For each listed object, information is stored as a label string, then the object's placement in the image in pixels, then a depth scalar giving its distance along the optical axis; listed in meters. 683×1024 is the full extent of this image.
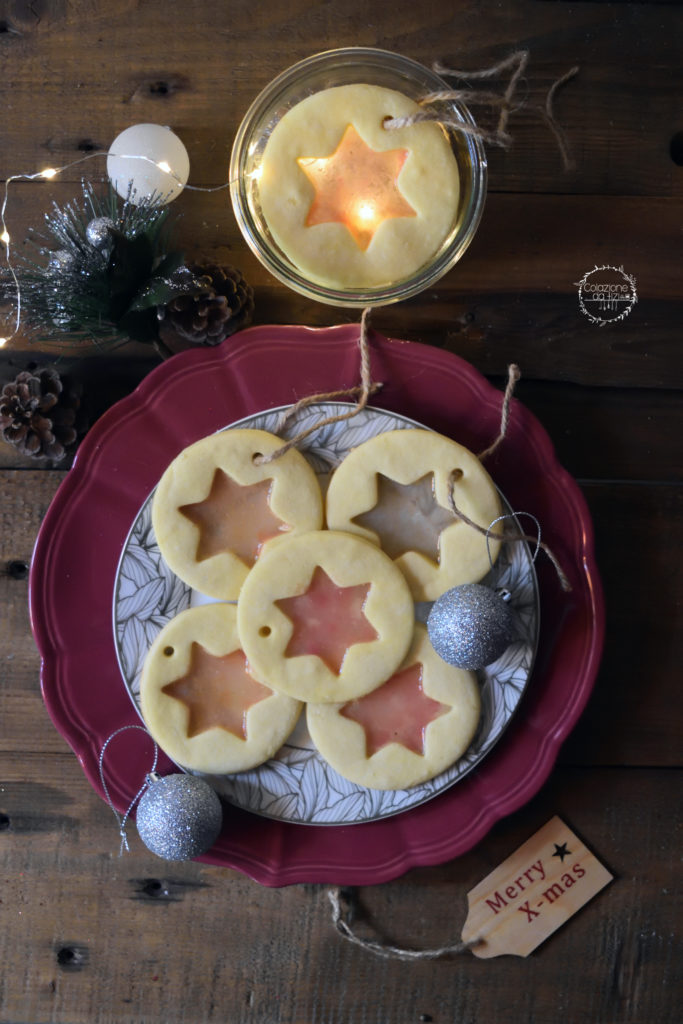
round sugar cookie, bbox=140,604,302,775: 0.83
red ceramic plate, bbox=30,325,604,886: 0.85
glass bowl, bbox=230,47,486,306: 0.85
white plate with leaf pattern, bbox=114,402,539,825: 0.85
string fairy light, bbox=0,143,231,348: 0.91
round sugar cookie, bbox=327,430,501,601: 0.82
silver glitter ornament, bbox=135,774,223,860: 0.77
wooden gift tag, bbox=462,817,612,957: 0.91
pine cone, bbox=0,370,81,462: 0.86
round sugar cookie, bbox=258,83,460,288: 0.83
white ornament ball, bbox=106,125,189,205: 0.85
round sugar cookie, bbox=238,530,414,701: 0.81
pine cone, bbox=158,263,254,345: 0.85
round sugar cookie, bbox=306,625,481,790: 0.83
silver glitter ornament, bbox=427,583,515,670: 0.75
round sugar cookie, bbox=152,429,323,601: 0.82
